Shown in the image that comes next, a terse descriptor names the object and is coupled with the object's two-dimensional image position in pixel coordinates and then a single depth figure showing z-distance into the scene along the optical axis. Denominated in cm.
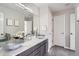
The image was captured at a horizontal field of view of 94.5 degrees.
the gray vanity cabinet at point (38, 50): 197
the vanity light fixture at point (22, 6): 217
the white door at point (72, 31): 219
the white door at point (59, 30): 234
